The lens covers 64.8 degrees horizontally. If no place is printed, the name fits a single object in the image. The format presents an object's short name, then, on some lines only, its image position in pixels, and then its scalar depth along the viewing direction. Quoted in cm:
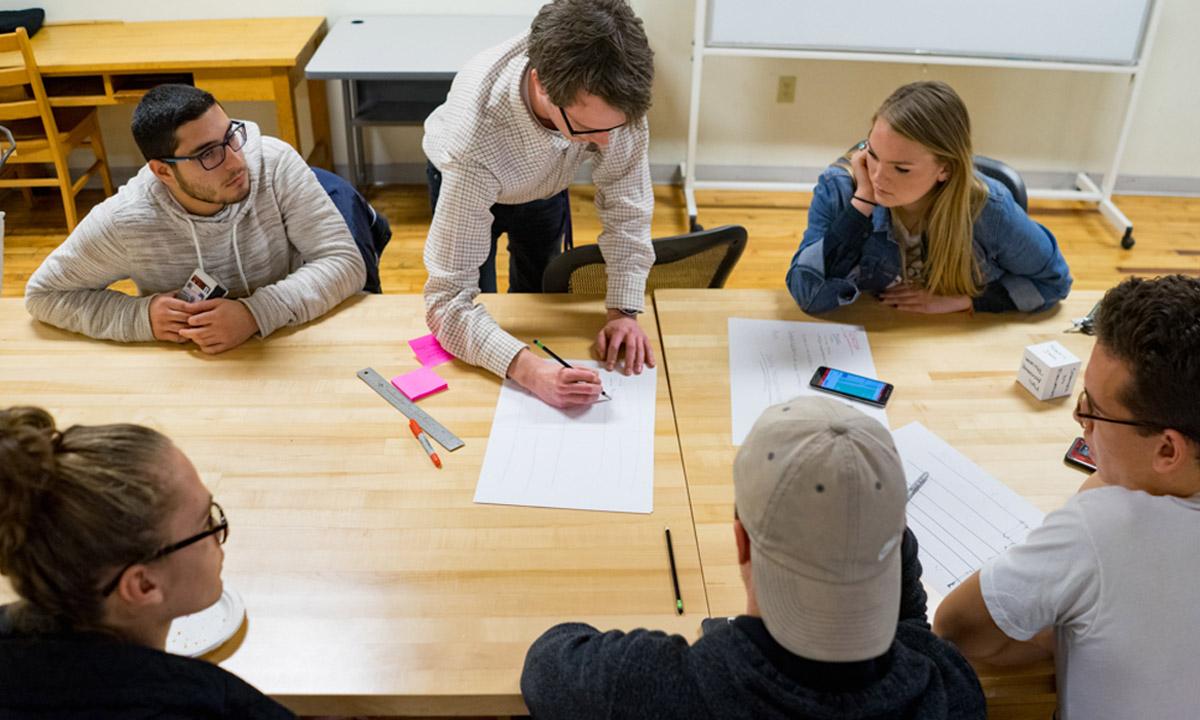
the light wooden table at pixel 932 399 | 133
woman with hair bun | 95
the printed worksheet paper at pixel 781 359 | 165
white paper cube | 166
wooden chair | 323
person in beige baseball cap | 88
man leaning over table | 151
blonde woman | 183
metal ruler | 154
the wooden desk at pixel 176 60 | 341
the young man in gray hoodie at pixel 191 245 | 173
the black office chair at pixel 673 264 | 199
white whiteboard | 363
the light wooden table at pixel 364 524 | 118
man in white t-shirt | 109
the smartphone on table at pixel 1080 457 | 151
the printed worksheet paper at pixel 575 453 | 143
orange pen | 150
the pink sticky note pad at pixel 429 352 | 175
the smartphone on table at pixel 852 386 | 166
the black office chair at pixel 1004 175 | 216
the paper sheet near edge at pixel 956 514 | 135
